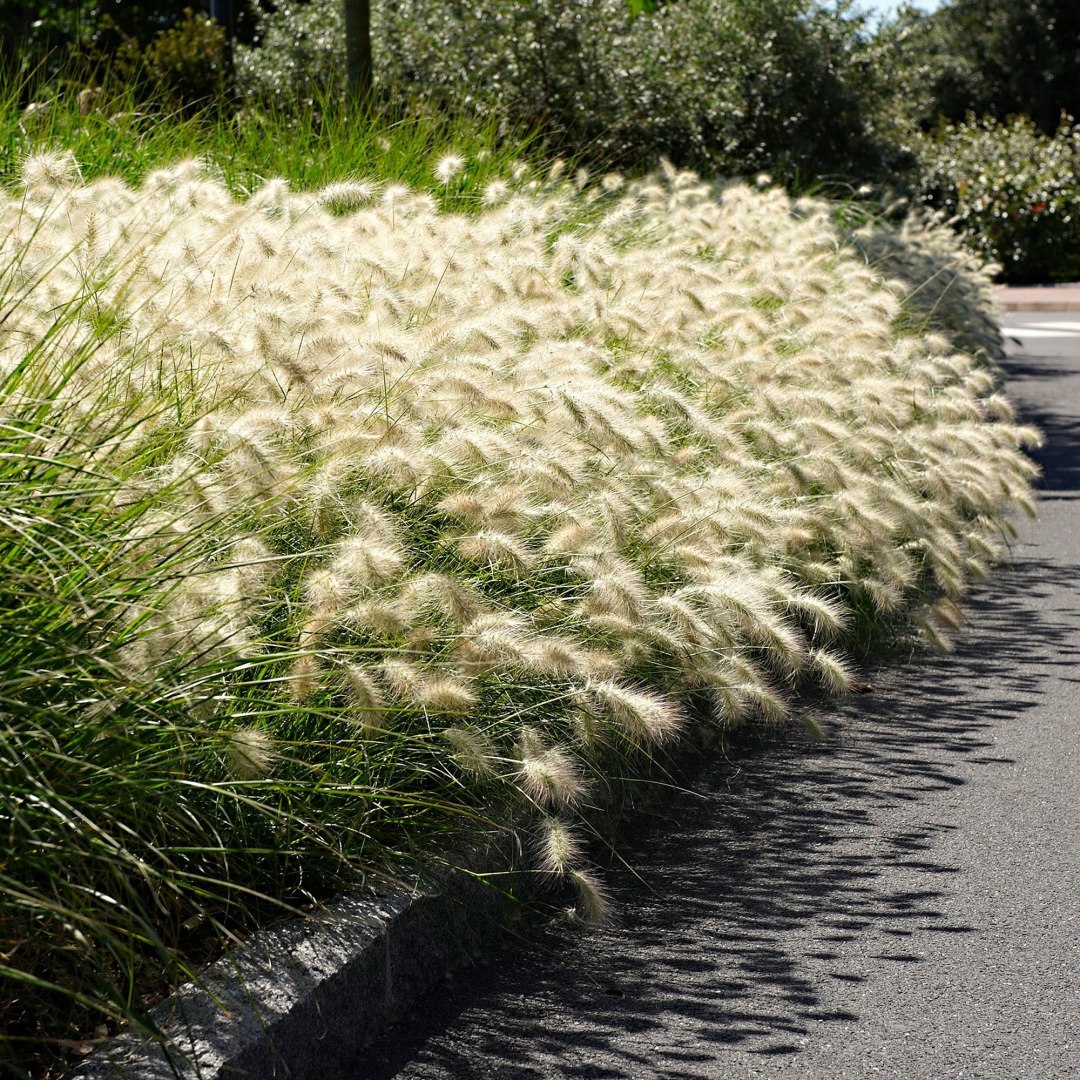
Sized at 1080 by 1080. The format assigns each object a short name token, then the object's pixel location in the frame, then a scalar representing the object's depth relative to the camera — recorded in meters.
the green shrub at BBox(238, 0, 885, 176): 12.10
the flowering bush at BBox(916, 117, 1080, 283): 25.69
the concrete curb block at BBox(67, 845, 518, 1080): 2.34
